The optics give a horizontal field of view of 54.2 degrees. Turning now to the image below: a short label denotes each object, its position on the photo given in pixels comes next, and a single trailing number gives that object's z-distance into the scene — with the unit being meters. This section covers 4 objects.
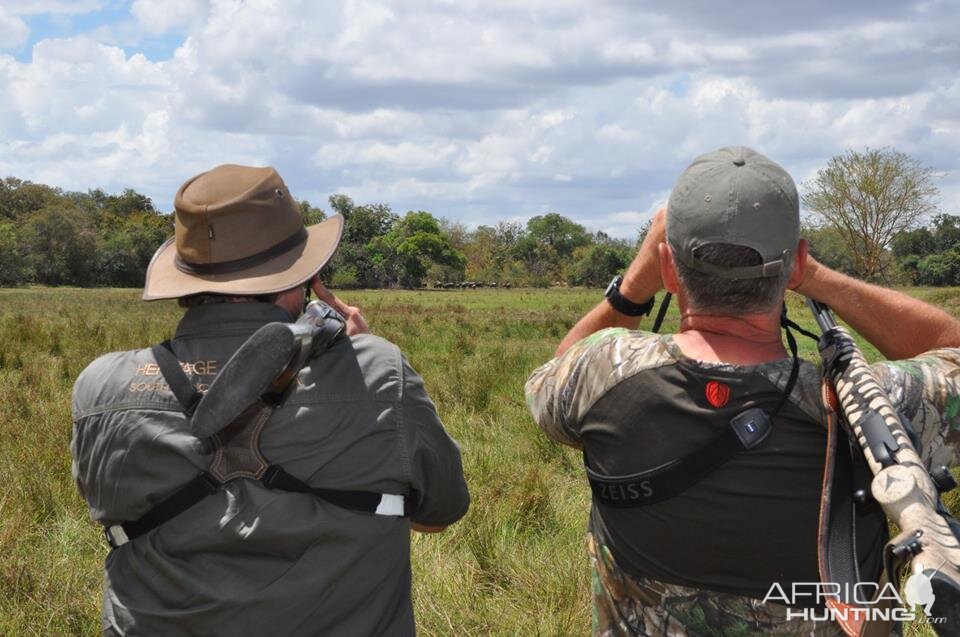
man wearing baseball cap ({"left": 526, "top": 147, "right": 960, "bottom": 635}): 1.95
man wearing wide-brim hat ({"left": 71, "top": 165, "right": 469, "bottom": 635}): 2.10
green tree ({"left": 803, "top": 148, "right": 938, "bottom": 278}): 54.47
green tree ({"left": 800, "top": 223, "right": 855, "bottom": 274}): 57.97
